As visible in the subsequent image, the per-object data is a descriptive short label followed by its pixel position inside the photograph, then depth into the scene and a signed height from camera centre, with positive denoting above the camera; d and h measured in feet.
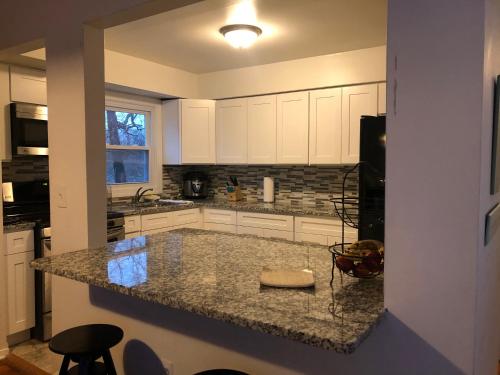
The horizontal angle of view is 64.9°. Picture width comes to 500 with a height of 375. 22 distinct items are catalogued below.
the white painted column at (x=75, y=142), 6.88 +0.43
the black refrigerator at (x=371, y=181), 8.09 -0.30
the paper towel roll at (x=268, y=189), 14.64 -0.84
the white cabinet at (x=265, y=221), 12.74 -1.82
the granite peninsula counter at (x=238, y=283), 3.49 -1.38
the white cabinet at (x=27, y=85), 10.00 +2.12
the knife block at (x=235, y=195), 15.02 -1.10
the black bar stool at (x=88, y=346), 4.88 -2.26
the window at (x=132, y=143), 13.84 +0.85
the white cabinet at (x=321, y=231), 11.72 -1.96
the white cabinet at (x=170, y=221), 12.42 -1.83
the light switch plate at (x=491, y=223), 3.78 -0.57
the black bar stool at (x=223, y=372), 4.28 -2.25
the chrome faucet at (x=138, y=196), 14.05 -1.06
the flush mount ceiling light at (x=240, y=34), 9.78 +3.36
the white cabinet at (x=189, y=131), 14.73 +1.34
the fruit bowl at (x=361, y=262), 4.46 -1.09
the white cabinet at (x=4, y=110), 9.77 +1.41
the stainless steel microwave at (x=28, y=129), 9.91 +0.96
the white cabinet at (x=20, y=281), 9.34 -2.79
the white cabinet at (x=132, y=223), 11.76 -1.73
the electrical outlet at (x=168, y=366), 5.62 -2.87
